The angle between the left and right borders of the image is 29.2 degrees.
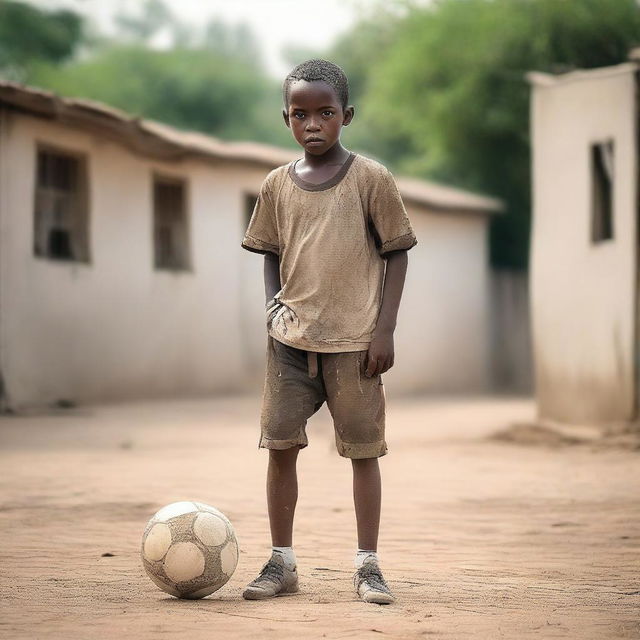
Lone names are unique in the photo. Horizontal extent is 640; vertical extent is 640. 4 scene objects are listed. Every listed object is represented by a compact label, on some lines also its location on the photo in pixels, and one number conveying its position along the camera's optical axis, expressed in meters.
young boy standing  4.10
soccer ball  3.99
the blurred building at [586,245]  10.72
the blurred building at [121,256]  13.04
